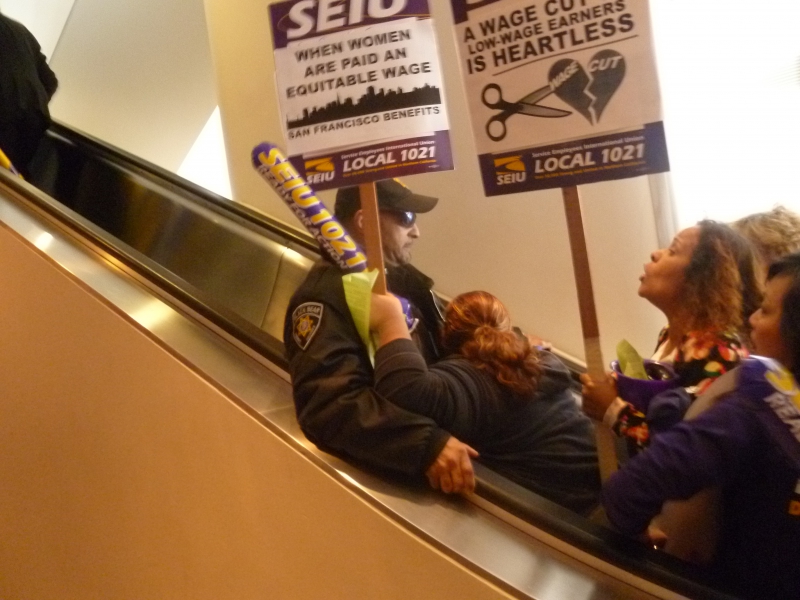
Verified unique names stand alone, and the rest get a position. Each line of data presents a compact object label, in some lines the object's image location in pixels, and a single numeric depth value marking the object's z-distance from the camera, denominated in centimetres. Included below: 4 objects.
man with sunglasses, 118
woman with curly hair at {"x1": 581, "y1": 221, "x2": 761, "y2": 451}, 132
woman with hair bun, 125
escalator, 111
